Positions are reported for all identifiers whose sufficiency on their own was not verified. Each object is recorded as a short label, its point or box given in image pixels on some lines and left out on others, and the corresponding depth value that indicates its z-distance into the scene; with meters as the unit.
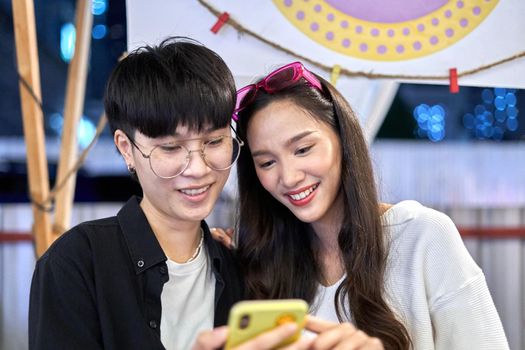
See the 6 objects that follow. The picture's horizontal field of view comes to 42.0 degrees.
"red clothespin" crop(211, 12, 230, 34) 1.66
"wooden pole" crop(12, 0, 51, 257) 1.77
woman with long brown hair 1.29
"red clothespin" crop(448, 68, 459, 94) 1.71
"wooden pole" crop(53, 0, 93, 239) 1.99
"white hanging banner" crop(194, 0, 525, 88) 1.71
